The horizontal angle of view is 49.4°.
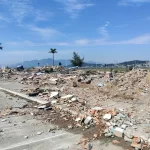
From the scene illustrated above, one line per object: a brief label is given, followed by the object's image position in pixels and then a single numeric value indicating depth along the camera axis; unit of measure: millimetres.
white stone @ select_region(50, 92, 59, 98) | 7758
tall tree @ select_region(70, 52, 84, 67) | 33002
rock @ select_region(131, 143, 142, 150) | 3813
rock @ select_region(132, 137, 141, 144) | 3916
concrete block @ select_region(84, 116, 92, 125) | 5043
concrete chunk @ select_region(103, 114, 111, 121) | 4898
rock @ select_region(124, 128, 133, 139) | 4099
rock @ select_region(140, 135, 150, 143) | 3897
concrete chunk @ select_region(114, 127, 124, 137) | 4235
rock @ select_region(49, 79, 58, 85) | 11250
